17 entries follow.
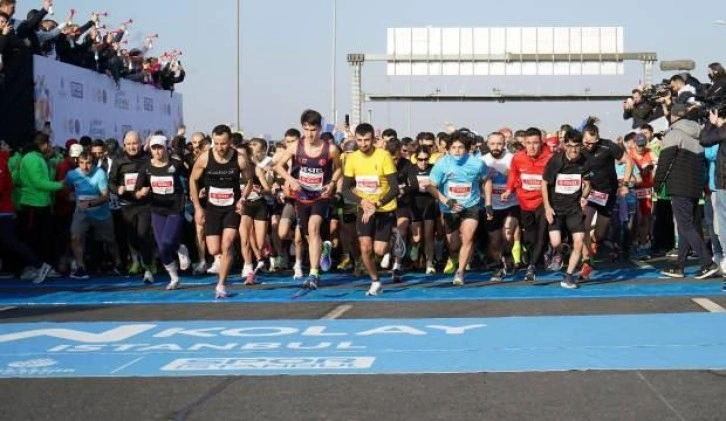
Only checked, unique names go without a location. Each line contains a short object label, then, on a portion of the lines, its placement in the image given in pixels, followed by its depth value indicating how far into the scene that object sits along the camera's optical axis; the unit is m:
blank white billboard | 45.09
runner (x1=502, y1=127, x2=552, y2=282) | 13.62
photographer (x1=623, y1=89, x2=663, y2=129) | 21.17
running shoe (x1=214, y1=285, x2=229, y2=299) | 12.15
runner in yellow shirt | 12.28
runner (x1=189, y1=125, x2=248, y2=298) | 12.20
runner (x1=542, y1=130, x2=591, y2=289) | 12.58
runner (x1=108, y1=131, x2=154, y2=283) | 14.04
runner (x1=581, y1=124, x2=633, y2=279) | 13.19
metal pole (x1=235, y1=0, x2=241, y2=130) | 31.02
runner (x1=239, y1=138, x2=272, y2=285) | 13.99
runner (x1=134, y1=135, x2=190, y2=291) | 13.11
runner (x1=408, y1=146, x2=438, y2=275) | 14.78
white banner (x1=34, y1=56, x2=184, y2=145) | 16.31
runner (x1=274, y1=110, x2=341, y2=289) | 12.37
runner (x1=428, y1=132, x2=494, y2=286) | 13.02
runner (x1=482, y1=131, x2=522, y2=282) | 14.02
